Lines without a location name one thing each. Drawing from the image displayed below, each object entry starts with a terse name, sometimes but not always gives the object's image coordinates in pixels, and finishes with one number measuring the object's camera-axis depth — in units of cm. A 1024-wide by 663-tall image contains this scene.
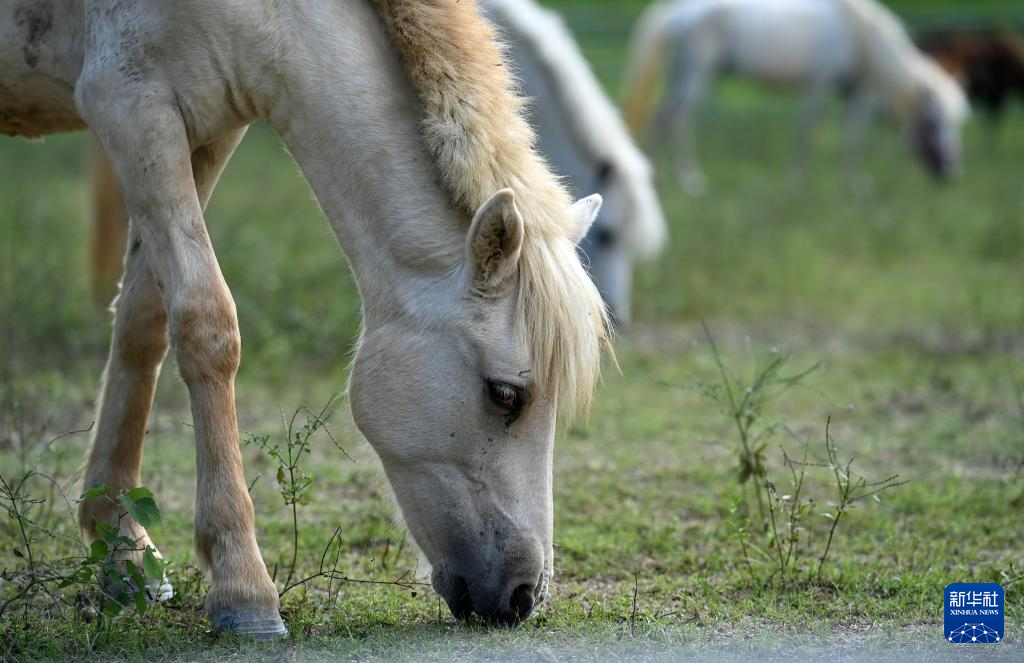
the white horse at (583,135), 1423
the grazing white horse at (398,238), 562
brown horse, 3441
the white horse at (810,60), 2864
